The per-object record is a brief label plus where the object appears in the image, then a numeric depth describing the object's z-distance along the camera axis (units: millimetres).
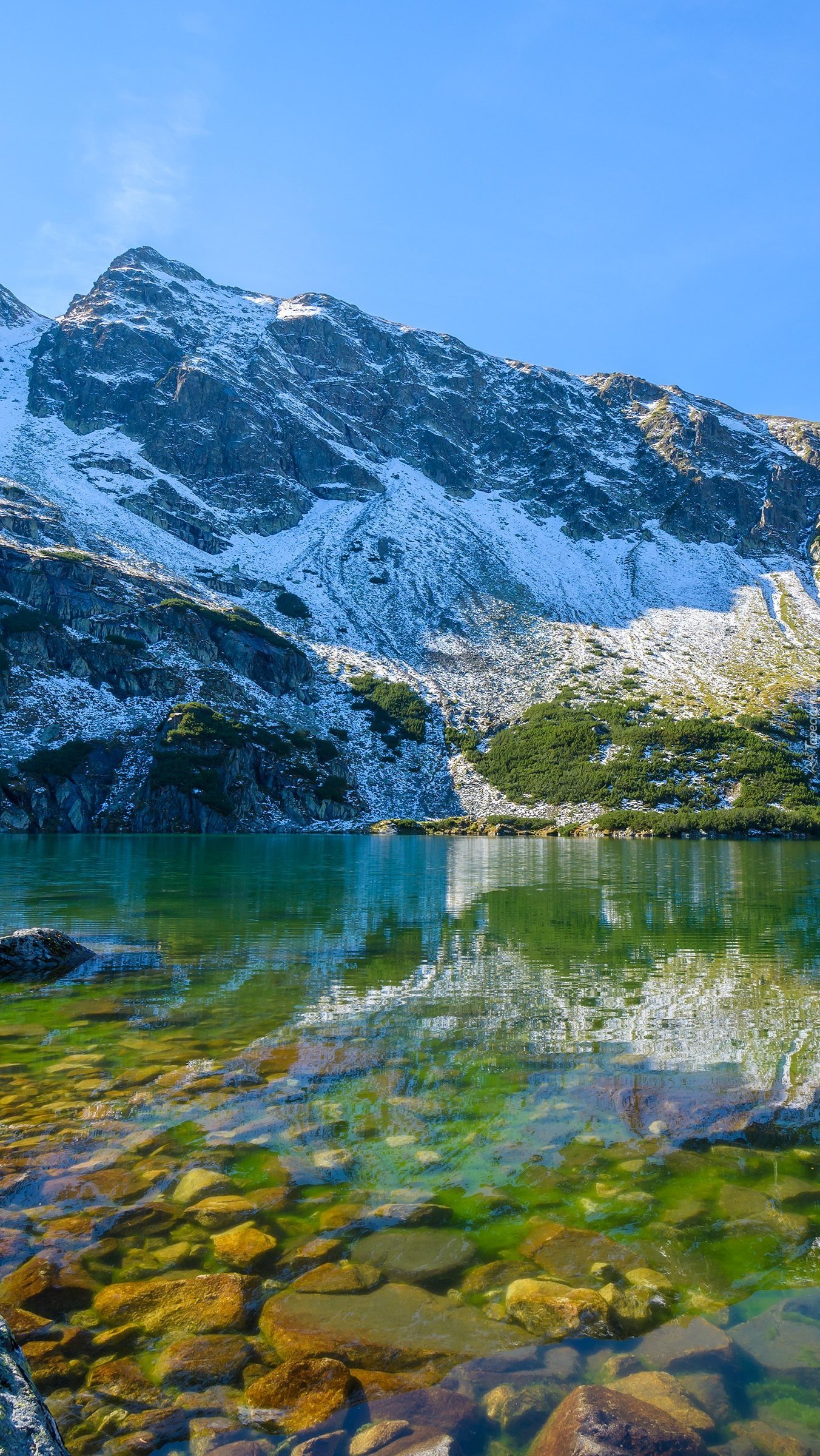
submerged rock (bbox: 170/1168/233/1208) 6570
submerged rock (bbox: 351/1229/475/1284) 5520
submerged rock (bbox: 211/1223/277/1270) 5668
